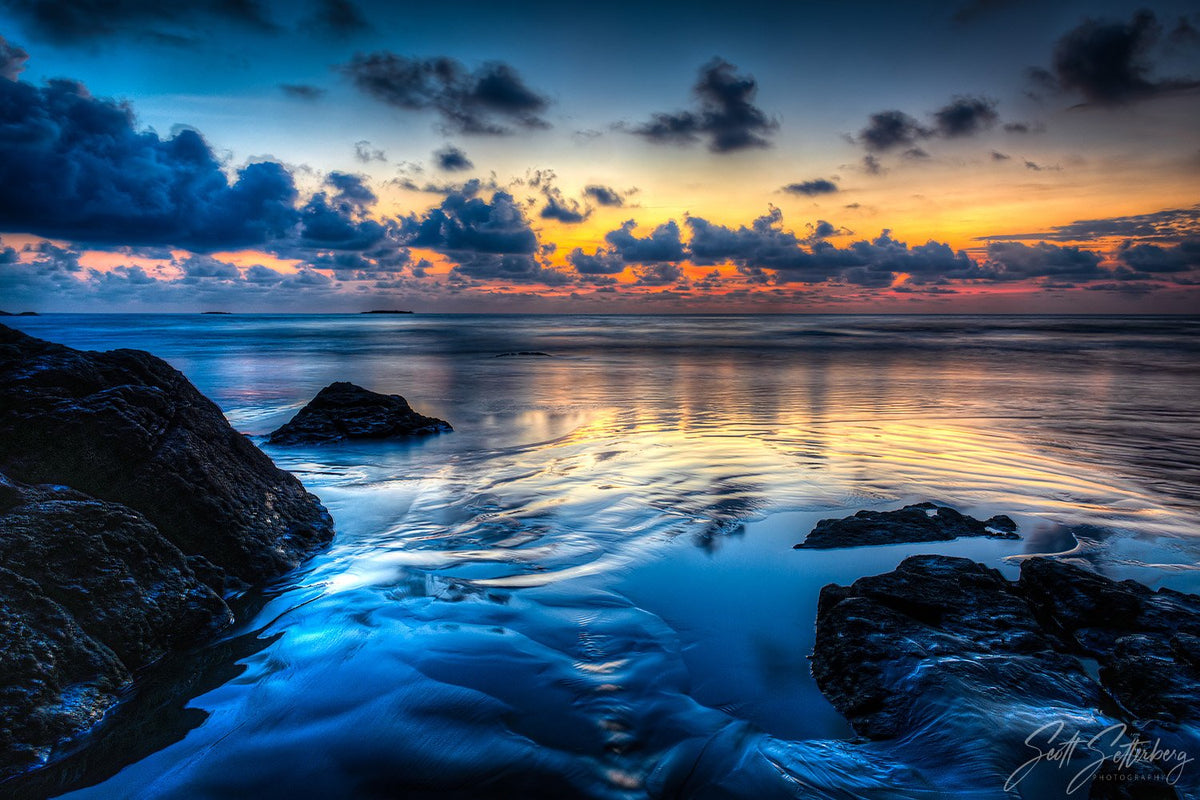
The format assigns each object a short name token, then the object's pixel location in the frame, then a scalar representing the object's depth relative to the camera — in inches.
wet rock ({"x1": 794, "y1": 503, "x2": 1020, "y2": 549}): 196.4
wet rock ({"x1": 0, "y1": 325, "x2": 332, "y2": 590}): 153.7
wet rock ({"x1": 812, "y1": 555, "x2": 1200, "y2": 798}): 100.7
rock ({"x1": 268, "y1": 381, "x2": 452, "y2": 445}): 374.9
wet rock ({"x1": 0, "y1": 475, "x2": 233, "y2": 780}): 97.5
